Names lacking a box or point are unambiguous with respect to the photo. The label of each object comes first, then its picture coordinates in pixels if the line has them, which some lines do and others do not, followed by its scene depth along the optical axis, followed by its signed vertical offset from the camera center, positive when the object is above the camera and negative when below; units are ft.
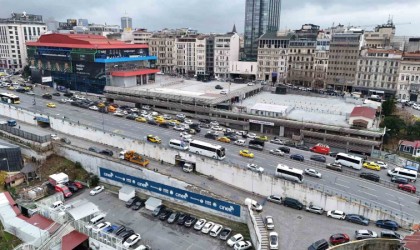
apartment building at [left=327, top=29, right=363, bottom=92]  297.74 +3.19
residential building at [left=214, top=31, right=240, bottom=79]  379.76 +8.76
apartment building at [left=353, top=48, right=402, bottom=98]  279.90 -8.31
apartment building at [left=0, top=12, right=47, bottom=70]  418.31 +25.38
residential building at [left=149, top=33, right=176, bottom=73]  401.98 +11.58
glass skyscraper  453.17 +59.99
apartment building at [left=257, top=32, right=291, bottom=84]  335.88 +5.28
